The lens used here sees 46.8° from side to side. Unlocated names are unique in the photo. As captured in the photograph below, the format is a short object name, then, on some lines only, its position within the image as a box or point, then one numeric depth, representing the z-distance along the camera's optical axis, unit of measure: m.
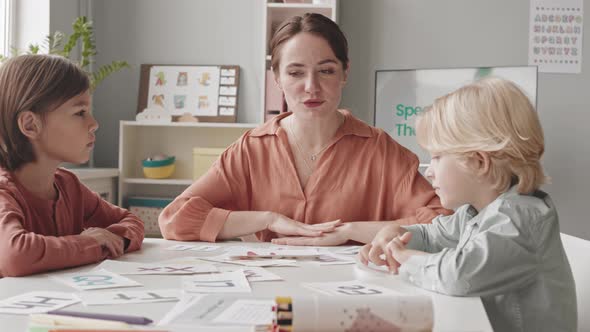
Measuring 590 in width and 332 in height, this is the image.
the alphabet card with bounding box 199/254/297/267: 1.43
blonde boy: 1.12
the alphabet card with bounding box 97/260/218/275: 1.32
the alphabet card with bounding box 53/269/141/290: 1.18
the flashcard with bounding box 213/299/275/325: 0.93
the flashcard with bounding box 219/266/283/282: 1.26
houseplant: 3.43
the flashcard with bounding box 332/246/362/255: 1.62
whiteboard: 4.01
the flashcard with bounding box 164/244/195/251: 1.66
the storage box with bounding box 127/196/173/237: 4.04
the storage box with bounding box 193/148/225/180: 3.87
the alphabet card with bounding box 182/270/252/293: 1.16
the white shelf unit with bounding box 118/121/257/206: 4.15
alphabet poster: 4.14
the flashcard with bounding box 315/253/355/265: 1.48
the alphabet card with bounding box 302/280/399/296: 1.14
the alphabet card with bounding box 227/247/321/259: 1.54
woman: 1.94
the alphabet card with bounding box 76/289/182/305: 1.06
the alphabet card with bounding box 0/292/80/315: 0.99
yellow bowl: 4.02
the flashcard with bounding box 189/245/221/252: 1.66
